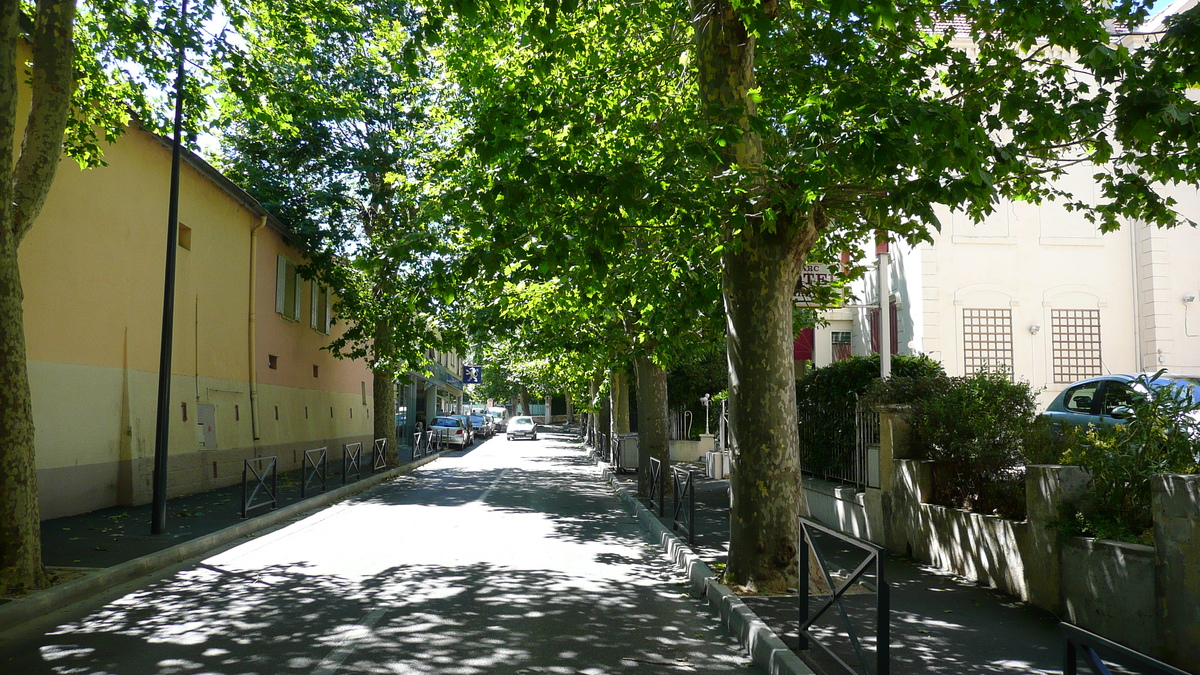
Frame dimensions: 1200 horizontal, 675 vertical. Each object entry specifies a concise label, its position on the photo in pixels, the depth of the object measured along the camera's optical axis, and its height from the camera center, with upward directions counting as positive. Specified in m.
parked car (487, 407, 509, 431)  69.93 -2.10
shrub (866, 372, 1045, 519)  8.44 -0.48
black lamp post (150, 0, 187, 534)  10.82 +0.53
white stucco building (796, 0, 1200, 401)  20.28 +2.53
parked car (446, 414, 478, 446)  40.88 -1.56
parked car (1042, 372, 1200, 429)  10.81 -0.07
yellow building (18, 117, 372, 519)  12.21 +1.21
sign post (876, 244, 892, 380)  9.70 +0.78
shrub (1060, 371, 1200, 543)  6.19 -0.54
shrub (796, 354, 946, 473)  11.90 -0.14
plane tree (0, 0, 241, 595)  7.27 +2.19
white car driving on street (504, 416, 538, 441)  53.47 -2.24
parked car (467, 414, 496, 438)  56.41 -2.19
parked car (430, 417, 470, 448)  38.61 -1.67
